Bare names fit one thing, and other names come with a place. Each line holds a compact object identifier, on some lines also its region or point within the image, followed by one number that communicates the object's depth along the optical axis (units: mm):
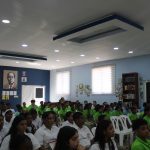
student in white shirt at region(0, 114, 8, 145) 2855
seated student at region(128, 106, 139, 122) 4768
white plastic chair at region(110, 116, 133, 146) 3998
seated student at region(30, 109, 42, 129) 4121
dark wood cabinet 7115
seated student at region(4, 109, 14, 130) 3698
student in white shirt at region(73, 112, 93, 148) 3044
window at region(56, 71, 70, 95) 10164
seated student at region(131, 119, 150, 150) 1884
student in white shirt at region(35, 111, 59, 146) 2685
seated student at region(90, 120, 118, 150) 1946
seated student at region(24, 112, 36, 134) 3194
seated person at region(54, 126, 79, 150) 1423
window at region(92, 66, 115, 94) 8146
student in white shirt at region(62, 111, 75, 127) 3718
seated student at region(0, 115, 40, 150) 2164
